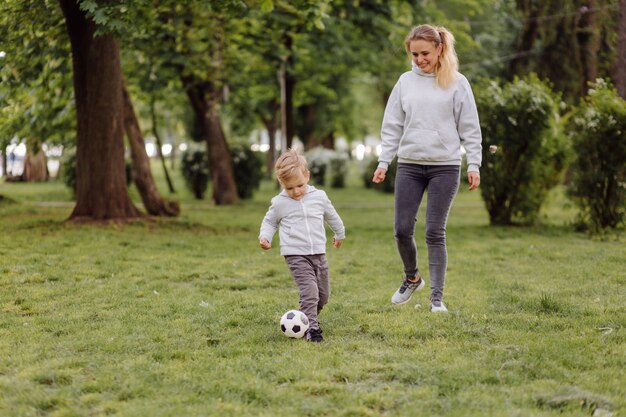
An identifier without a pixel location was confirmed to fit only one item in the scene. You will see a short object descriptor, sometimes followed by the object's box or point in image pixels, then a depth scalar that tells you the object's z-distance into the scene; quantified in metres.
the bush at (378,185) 24.03
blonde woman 5.80
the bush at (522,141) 12.84
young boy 5.30
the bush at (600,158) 11.84
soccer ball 5.22
